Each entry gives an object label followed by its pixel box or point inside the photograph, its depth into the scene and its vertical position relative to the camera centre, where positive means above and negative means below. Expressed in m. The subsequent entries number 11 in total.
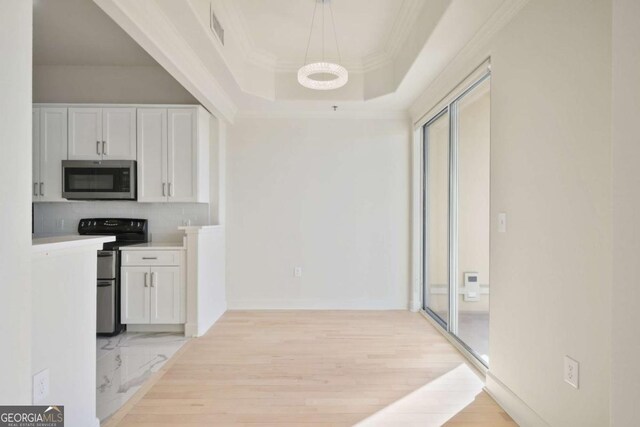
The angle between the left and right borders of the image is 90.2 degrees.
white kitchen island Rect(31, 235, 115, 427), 1.43 -0.55
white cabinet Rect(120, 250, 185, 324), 3.31 -0.83
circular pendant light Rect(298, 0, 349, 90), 2.72 +1.23
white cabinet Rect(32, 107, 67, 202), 3.46 +0.64
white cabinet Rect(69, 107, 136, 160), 3.48 +0.85
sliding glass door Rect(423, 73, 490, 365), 3.12 -0.04
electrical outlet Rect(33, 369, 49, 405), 1.41 -0.79
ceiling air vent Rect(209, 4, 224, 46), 2.50 +1.52
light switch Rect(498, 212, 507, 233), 2.12 -0.06
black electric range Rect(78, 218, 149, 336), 3.21 -0.82
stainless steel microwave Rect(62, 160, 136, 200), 3.45 +0.34
